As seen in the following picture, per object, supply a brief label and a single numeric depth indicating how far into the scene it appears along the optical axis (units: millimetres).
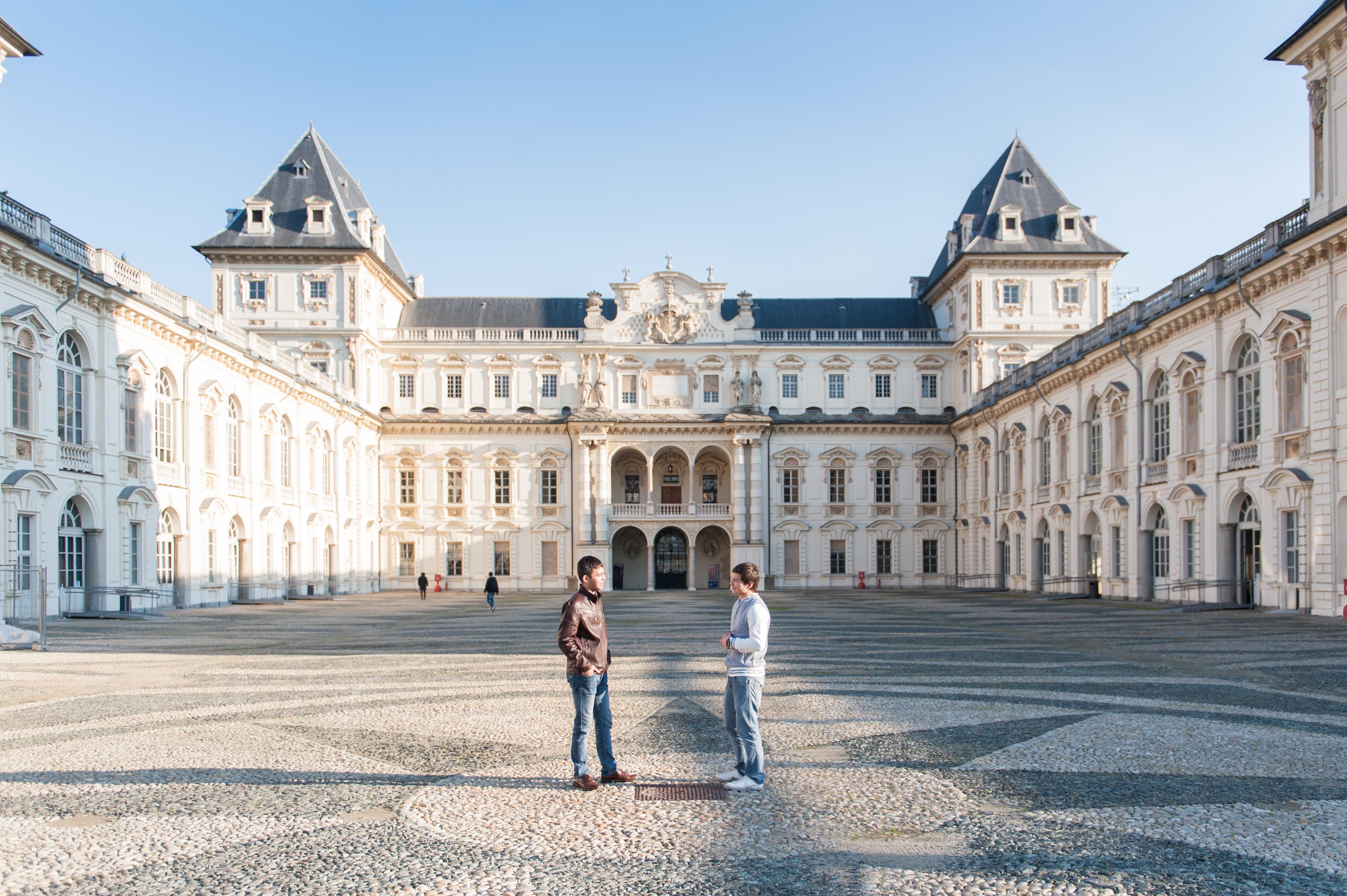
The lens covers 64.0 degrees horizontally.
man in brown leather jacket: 8547
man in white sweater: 8430
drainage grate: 8383
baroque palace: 34188
